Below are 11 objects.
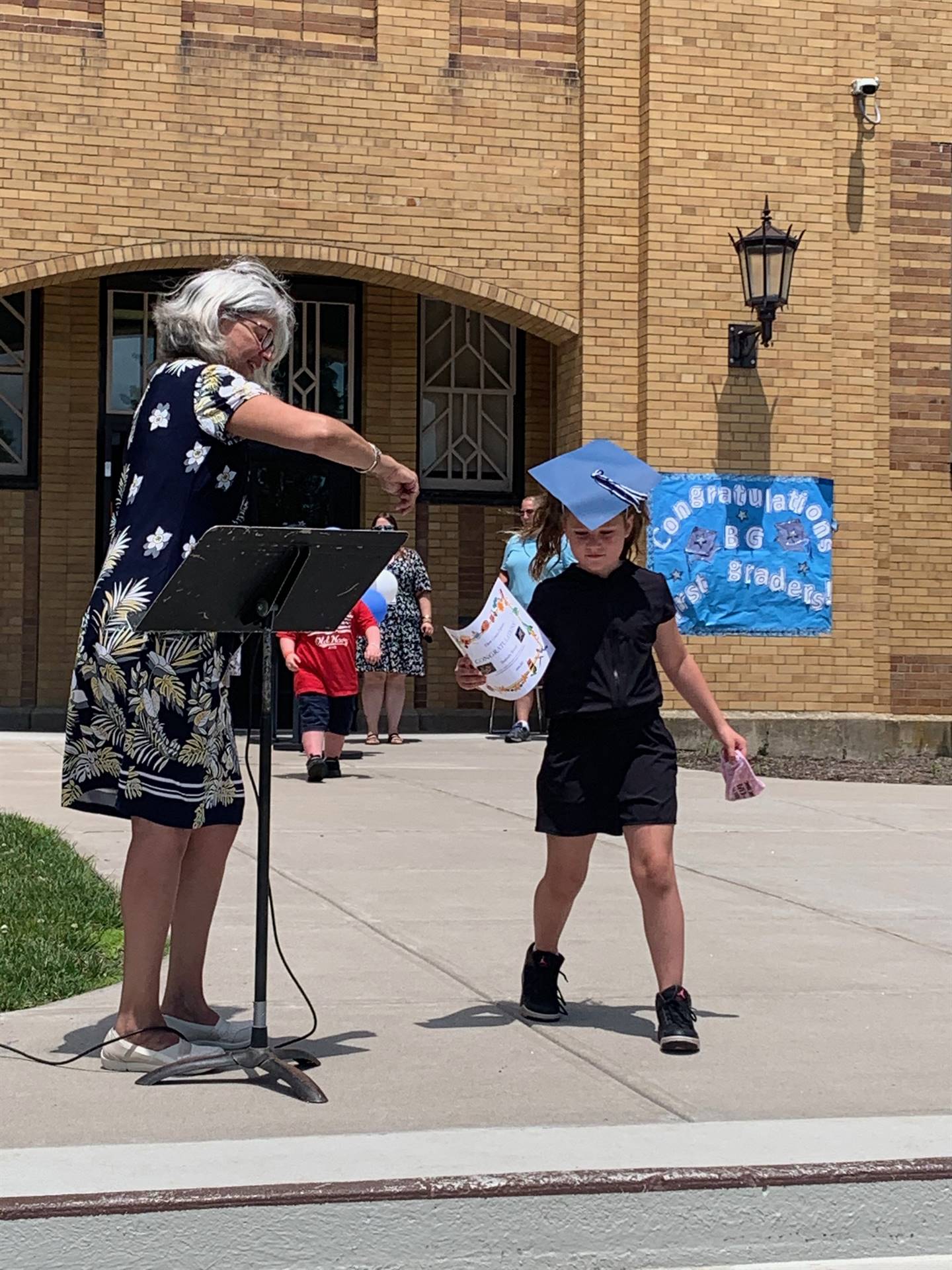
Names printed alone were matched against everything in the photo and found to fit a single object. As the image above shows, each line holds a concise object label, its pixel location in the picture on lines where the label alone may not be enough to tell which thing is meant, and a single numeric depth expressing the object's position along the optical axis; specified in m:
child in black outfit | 5.34
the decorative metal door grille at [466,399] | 15.96
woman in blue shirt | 13.33
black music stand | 4.55
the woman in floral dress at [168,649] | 4.76
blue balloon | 11.43
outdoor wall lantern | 13.96
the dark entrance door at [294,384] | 15.53
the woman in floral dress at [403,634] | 13.94
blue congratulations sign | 14.36
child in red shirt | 11.37
